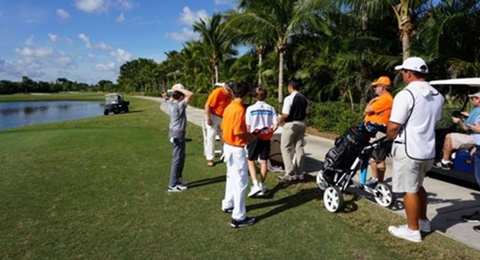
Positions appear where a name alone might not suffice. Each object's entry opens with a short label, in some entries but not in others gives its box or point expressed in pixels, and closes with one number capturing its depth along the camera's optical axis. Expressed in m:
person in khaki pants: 6.42
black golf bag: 5.13
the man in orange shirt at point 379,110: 5.19
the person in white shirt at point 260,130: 5.65
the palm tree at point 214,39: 31.77
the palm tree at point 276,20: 15.55
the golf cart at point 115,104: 31.59
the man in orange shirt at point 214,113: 7.70
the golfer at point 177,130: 6.20
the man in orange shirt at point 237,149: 4.57
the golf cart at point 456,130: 6.05
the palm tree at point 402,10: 9.77
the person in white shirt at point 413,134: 3.87
